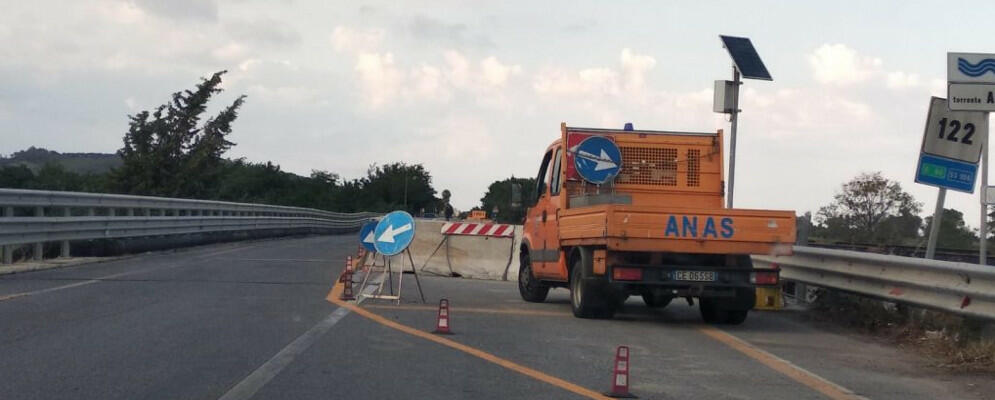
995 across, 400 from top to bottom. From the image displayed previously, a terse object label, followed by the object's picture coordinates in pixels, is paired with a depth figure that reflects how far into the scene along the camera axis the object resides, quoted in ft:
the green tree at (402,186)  382.01
